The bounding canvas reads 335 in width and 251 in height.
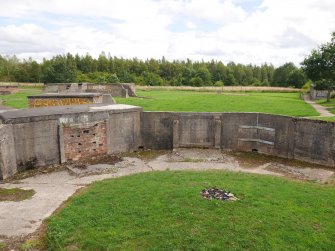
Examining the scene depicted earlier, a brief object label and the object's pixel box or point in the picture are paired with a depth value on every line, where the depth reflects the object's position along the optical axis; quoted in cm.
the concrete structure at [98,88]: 3481
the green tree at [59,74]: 4925
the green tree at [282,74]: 6875
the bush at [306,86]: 5334
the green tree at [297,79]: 5979
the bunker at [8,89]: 3905
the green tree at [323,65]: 3014
